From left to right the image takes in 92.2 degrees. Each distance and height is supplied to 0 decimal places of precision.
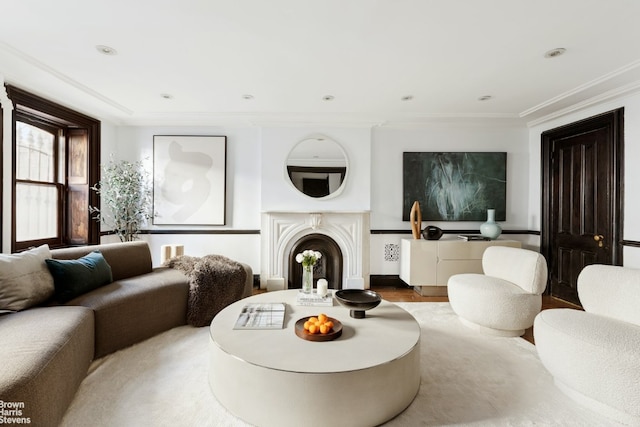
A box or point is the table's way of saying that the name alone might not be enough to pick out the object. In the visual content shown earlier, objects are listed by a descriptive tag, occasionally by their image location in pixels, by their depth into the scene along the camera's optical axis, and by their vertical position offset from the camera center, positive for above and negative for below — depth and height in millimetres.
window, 3256 +485
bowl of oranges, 1845 -712
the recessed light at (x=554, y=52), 2387 +1294
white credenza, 4051 -579
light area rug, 1661 -1097
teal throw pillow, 2395 -504
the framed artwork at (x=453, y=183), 4477 +471
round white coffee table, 1500 -823
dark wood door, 3342 +211
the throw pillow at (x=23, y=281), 2088 -481
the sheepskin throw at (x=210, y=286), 2932 -715
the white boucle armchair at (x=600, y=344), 1598 -718
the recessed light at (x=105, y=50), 2398 +1297
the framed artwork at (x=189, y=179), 4391 +496
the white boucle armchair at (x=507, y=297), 2689 -732
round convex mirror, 4395 +651
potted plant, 3963 +213
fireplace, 4312 -406
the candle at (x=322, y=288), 2585 -618
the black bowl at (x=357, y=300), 2160 -625
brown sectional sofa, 1414 -719
